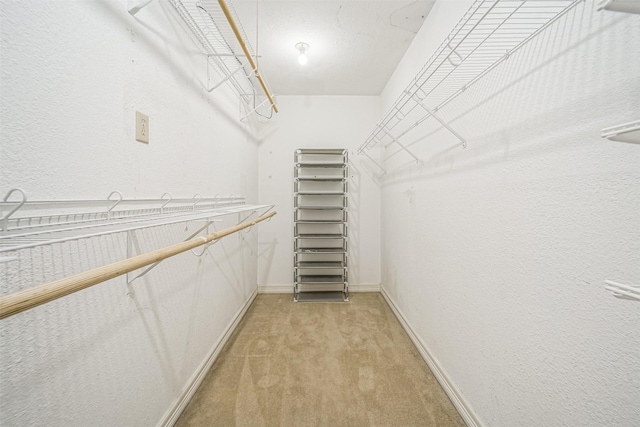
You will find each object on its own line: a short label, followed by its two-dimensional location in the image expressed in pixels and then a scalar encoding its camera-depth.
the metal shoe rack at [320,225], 2.69
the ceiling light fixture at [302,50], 1.91
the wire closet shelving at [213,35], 1.13
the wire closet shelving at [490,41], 0.75
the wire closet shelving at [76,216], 0.51
